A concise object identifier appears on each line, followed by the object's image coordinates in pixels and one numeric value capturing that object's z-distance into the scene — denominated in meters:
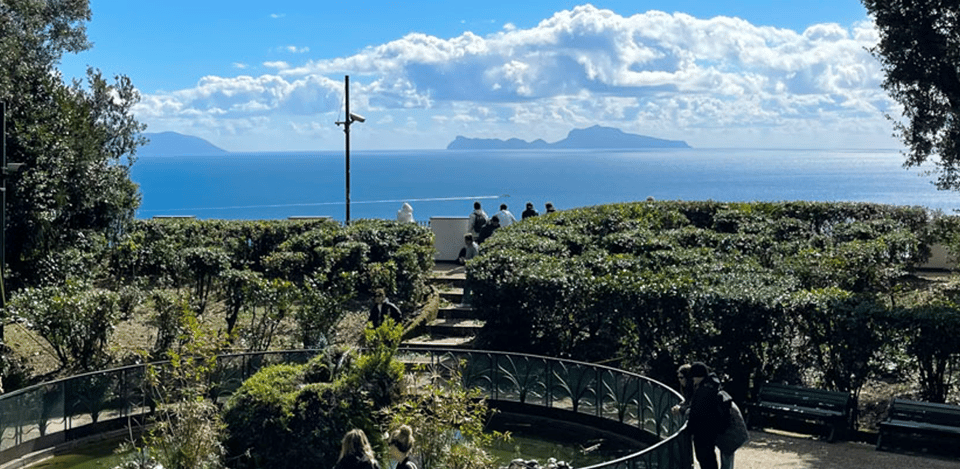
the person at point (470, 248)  21.62
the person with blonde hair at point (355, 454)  7.14
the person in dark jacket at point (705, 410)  9.15
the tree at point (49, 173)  16.64
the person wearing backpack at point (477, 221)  23.84
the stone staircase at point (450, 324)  16.97
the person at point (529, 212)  24.22
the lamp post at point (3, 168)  12.56
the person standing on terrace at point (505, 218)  24.09
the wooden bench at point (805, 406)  12.05
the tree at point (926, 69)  14.41
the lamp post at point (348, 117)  27.85
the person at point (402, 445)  7.30
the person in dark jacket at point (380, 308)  14.59
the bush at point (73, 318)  14.55
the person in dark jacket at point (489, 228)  23.68
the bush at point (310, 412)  9.57
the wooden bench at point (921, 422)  11.33
